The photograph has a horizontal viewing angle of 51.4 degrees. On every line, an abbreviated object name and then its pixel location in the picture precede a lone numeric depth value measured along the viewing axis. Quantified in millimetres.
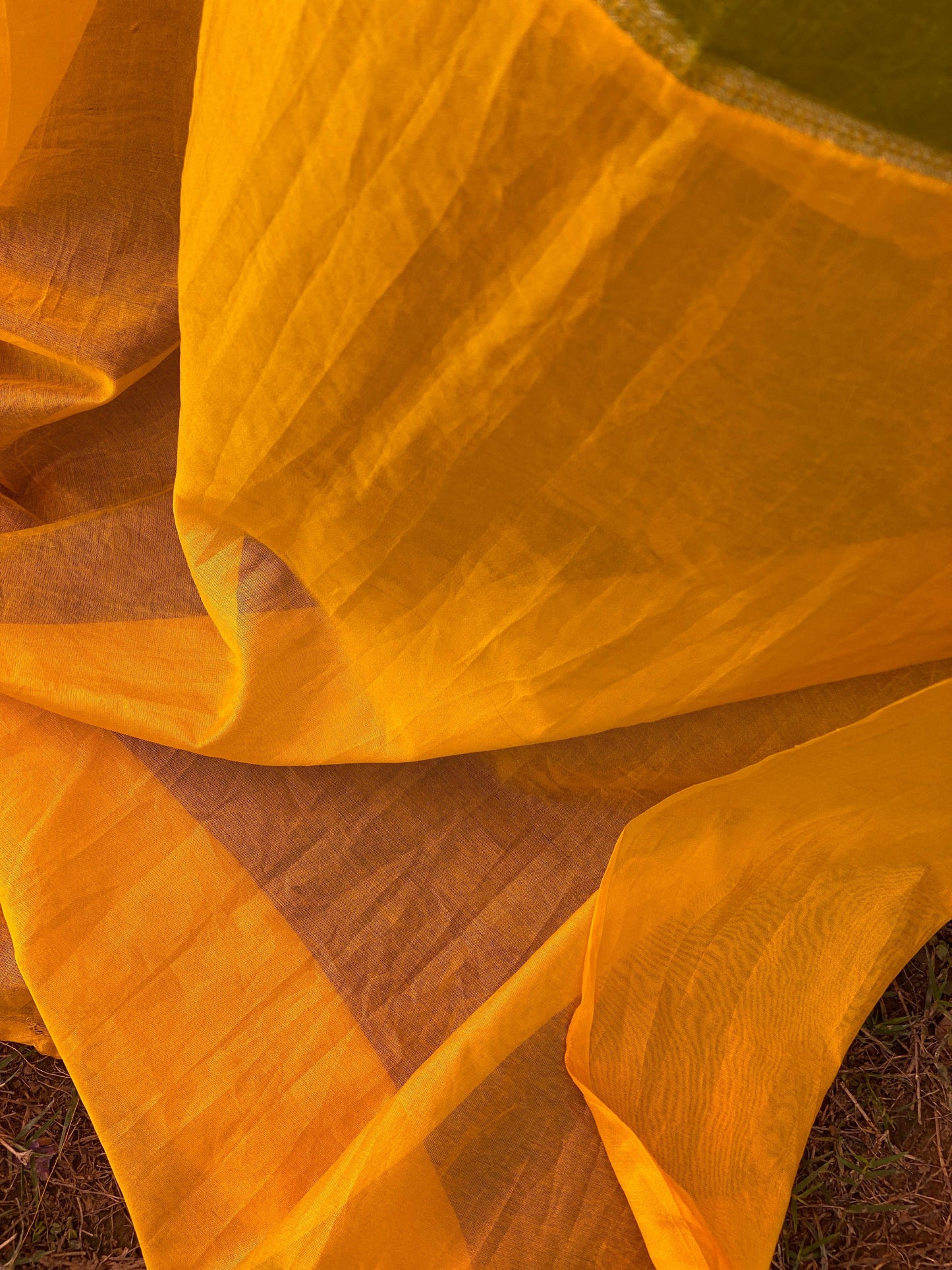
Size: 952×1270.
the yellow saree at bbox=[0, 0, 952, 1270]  352
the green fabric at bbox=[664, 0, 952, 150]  293
